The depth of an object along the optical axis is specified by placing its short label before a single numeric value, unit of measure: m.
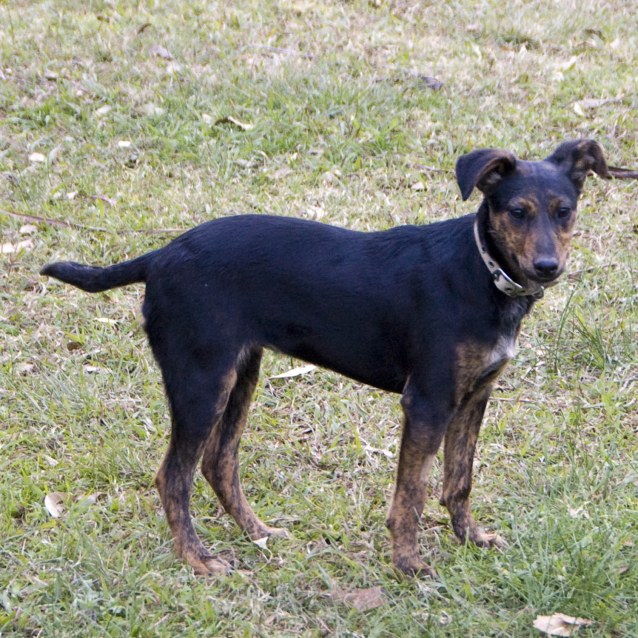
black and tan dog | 6.84
